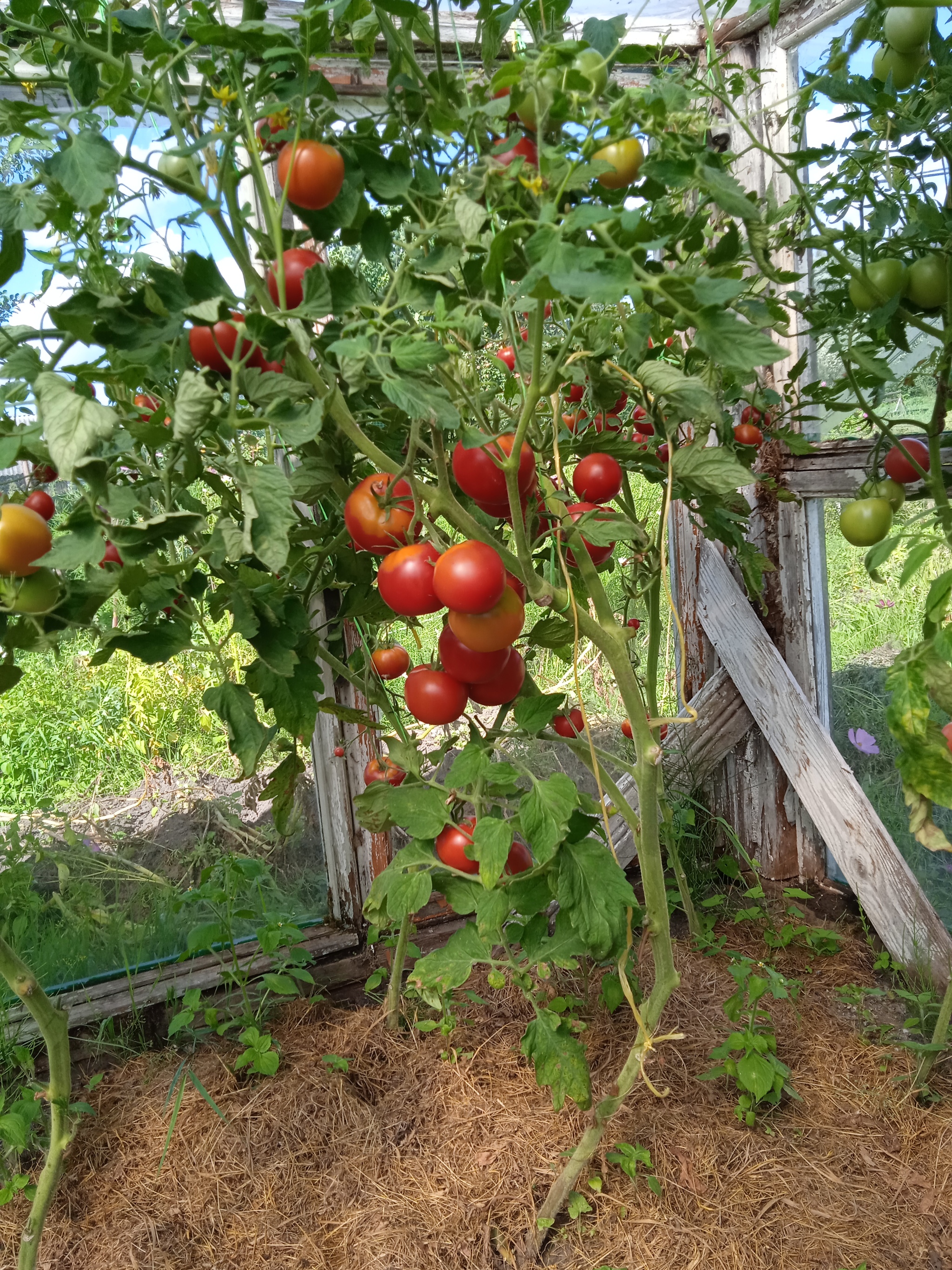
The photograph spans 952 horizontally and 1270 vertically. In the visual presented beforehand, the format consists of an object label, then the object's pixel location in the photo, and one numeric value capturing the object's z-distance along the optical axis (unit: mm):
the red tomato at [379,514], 882
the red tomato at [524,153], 799
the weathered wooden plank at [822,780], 1800
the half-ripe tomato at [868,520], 1133
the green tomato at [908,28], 905
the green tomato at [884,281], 998
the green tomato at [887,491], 1184
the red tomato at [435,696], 926
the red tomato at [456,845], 1082
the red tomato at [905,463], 1181
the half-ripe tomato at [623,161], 694
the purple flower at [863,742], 1986
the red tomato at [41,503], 840
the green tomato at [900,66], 942
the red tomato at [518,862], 1085
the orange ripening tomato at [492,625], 809
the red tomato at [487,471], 856
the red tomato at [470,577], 751
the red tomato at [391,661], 1237
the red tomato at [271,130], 782
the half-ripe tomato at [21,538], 670
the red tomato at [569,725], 1222
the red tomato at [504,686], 955
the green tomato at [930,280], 997
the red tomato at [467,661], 895
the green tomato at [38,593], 718
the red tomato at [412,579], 821
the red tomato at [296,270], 837
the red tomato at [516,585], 905
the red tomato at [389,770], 1319
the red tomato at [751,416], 1544
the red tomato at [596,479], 1055
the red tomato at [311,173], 734
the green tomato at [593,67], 658
